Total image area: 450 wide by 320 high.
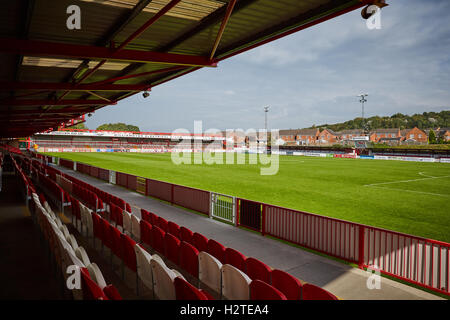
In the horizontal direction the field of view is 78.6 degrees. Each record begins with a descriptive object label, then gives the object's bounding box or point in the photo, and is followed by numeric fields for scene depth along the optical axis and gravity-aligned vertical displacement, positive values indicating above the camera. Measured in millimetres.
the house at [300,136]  114319 +4474
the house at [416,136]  107312 +3712
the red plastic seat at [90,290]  2926 -1557
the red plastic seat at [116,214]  7703 -1929
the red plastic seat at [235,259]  4518 -1898
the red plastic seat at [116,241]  5191 -1833
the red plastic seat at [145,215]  7741 -1938
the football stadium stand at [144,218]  3938 -1629
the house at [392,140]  106862 +2235
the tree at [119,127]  154962 +12428
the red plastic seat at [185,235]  5879 -1907
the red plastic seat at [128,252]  4680 -1838
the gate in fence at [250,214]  8562 -2164
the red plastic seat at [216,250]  4949 -1902
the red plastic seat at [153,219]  7237 -1917
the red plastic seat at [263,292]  3180 -1734
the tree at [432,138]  75250 +1995
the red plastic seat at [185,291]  3020 -1637
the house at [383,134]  112012 +4985
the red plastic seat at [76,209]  7895 -1799
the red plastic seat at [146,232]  6220 -1958
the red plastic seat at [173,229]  6333 -1921
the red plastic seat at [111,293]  3027 -1637
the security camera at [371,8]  3301 +1658
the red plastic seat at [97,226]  6281 -1835
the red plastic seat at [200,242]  5411 -1910
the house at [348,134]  115600 +5332
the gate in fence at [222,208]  9516 -2204
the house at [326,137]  114412 +3782
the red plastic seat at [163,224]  6804 -1929
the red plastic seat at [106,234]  5681 -1844
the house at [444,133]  105750 +4804
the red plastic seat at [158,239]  5730 -1960
